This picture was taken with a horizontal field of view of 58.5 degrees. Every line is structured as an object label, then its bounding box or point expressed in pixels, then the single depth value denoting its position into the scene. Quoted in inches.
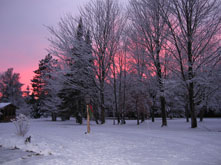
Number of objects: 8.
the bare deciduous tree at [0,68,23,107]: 1736.0
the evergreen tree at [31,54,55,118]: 1717.5
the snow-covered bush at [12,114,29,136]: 375.0
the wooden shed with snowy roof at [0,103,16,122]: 1349.7
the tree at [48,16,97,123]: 716.0
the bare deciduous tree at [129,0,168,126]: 605.0
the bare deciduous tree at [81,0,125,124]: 756.6
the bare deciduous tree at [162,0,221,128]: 535.2
